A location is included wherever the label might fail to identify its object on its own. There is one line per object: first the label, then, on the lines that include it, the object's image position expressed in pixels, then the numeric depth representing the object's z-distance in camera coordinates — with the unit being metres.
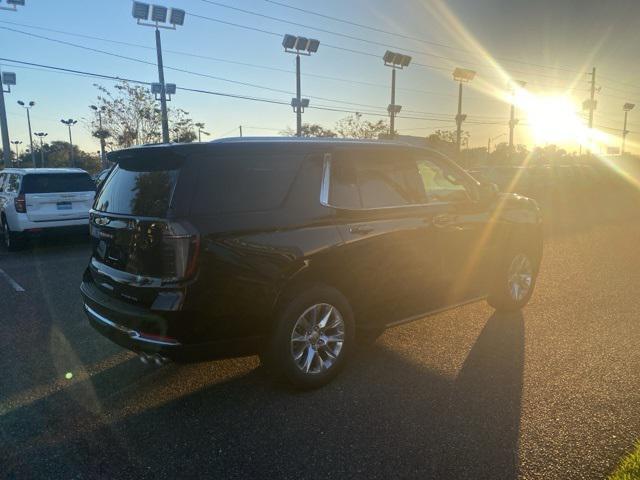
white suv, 9.16
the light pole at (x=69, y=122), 79.94
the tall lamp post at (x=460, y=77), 48.47
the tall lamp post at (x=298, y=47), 33.81
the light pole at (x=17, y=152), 94.01
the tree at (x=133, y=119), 36.23
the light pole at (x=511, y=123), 48.69
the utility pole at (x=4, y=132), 23.34
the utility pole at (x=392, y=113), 39.94
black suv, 3.02
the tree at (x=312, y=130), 69.56
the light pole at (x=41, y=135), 85.56
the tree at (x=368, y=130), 60.69
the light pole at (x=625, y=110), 70.75
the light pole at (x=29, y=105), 65.01
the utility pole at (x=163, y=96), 26.83
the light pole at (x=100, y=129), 36.50
